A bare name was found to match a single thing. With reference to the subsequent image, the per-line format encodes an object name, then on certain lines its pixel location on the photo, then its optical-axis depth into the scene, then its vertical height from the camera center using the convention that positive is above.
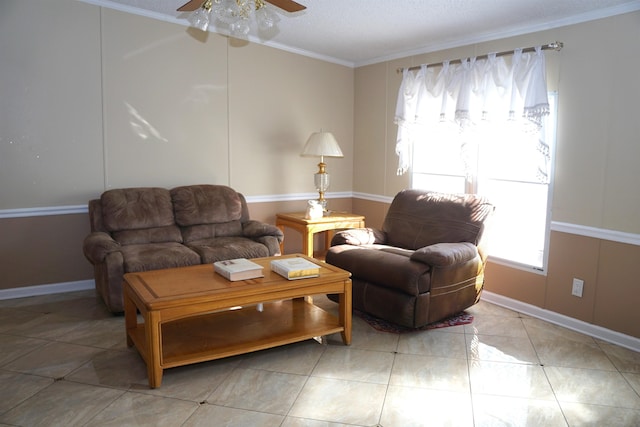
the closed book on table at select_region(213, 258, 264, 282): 2.96 -0.69
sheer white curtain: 3.76 +0.51
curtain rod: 3.68 +0.84
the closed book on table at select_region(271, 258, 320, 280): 3.03 -0.69
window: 3.85 -0.15
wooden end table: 4.77 -0.66
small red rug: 3.53 -1.20
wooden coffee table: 2.64 -1.02
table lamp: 4.96 +0.06
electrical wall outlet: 3.62 -0.91
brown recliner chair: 3.40 -0.73
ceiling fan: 2.70 +0.80
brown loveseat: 3.63 -0.66
